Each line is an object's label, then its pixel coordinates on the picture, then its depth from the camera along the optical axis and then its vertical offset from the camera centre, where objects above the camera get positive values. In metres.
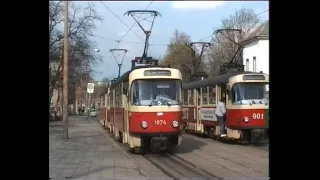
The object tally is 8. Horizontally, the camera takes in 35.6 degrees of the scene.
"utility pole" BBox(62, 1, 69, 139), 23.99 +1.55
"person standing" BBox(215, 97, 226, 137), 20.70 -0.29
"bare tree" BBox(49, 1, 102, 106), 43.12 +5.49
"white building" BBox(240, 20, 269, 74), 41.97 +4.69
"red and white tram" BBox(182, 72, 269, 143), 19.38 +0.07
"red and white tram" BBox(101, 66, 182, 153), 16.11 -0.06
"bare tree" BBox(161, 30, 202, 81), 37.93 +4.15
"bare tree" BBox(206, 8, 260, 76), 27.91 +4.29
